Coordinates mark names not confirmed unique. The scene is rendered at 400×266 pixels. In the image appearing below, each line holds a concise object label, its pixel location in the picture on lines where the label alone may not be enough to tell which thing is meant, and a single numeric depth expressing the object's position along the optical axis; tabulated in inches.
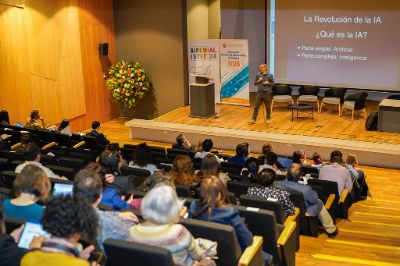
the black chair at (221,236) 144.1
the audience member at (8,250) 120.4
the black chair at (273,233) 171.3
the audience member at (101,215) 138.9
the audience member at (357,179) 306.5
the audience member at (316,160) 324.2
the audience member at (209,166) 224.4
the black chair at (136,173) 229.3
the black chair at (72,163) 266.1
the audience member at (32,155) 233.9
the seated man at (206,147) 318.7
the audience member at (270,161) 281.3
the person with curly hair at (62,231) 108.8
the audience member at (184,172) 223.0
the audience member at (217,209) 151.1
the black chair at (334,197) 266.1
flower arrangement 502.9
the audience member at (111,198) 176.1
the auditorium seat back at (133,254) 123.5
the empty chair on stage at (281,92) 495.2
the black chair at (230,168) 285.7
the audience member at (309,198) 235.1
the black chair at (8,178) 218.1
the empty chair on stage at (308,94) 490.0
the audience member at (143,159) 272.1
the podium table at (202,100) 471.2
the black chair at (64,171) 237.0
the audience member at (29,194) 147.1
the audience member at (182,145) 345.1
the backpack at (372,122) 434.6
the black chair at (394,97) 452.4
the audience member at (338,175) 285.1
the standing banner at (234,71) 496.7
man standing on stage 446.0
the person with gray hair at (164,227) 125.1
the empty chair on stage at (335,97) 477.4
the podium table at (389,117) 425.1
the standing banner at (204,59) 506.1
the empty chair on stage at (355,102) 462.6
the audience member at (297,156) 298.2
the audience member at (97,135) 361.9
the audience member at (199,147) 331.5
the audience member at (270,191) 209.5
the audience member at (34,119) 394.0
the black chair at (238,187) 228.5
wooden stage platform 392.8
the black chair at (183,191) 207.5
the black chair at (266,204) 191.3
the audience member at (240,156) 307.7
